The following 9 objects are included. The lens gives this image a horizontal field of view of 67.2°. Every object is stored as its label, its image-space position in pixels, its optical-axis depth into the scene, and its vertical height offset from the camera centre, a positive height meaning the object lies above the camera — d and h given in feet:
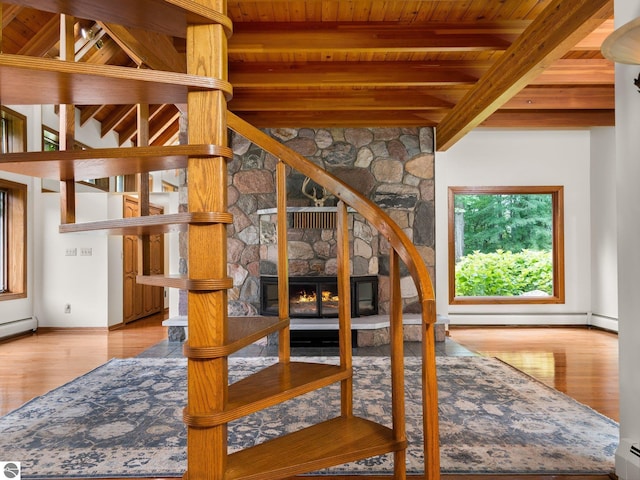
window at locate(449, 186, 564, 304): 22.31 -0.01
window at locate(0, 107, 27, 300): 20.27 +0.34
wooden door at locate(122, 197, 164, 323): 24.26 -1.64
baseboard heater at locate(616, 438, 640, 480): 6.72 -3.09
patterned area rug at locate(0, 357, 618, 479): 7.59 -3.48
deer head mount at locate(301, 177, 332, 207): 17.93 +1.95
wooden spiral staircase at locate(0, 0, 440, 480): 4.42 +0.25
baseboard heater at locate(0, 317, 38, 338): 19.08 -3.27
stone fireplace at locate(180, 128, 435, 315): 18.38 +2.00
